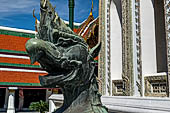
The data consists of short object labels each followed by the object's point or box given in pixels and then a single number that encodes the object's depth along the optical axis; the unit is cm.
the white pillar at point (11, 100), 1280
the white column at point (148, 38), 730
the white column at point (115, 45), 909
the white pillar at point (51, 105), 831
